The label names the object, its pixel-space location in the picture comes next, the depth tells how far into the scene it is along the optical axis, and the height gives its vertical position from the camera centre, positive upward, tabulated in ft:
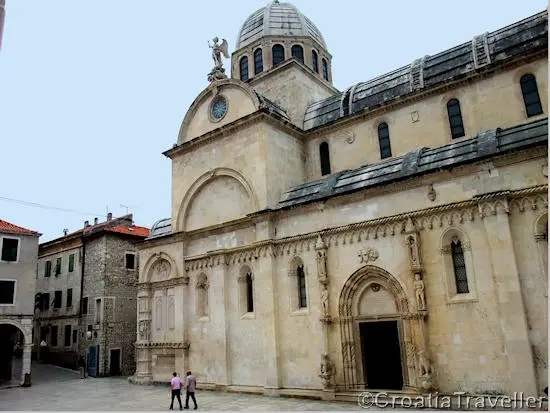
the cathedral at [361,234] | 44.86 +10.28
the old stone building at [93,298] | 96.37 +8.19
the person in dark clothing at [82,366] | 90.94 -6.00
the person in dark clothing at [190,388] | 51.76 -6.40
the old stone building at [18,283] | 79.66 +9.61
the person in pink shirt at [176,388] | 51.93 -6.25
